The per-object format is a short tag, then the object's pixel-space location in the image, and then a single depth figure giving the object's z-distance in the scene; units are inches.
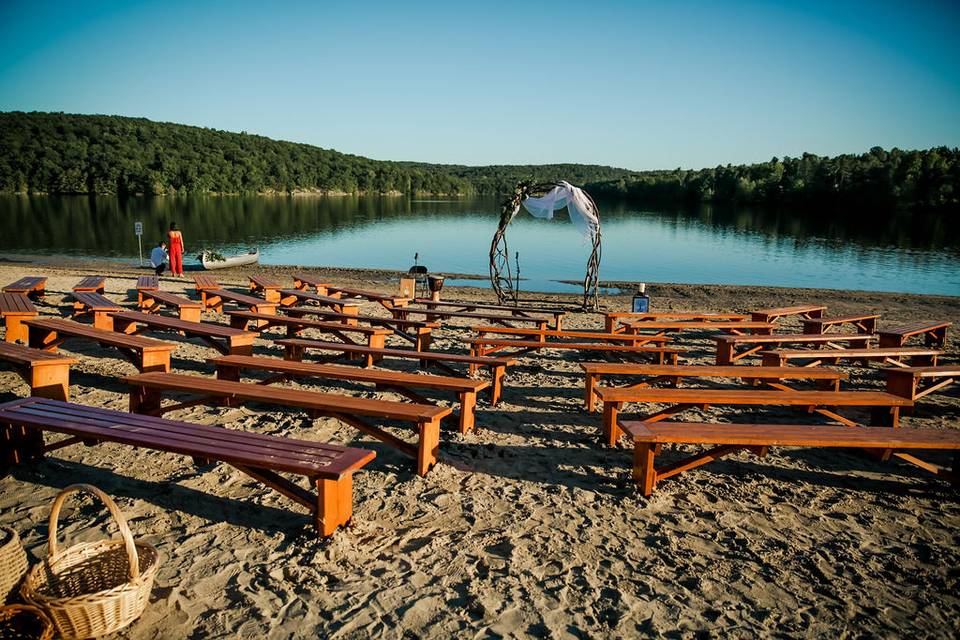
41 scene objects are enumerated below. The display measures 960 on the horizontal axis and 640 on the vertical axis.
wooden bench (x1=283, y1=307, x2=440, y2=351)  310.5
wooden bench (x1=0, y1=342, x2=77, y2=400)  201.3
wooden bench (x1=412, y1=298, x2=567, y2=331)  397.1
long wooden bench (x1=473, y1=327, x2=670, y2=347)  308.1
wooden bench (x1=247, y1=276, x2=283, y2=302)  425.7
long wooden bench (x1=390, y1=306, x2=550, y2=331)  346.9
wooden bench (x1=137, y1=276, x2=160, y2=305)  408.5
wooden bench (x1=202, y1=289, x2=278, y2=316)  340.2
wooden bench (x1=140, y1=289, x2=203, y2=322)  328.4
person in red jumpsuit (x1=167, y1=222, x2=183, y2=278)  665.0
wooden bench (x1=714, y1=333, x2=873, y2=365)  297.4
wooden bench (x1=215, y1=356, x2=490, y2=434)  208.7
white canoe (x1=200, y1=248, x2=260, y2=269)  767.1
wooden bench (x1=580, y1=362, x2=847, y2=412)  239.8
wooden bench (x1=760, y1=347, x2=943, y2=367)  274.4
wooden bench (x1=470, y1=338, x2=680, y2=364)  276.5
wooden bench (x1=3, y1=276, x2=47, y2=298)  397.7
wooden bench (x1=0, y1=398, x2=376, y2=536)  135.6
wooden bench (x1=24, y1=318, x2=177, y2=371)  225.5
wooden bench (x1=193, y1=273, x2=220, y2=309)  414.0
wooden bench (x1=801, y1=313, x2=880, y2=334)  365.7
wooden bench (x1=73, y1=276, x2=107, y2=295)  427.0
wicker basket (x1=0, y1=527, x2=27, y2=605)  106.3
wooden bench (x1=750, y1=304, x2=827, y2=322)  389.5
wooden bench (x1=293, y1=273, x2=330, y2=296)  468.1
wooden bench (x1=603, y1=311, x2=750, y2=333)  378.6
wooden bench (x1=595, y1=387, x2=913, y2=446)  203.0
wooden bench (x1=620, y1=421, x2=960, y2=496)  167.5
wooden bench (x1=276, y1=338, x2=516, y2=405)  243.3
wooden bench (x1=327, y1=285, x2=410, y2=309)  419.2
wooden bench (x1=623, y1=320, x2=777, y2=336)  346.9
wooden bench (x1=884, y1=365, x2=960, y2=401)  224.8
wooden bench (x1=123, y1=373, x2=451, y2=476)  175.6
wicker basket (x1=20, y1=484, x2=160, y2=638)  99.8
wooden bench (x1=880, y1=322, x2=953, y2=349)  337.4
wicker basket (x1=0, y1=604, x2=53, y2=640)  101.6
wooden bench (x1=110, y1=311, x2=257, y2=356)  261.0
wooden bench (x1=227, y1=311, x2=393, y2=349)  287.7
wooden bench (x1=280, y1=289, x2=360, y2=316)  363.6
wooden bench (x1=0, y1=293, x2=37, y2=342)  289.6
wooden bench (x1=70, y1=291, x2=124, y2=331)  300.2
